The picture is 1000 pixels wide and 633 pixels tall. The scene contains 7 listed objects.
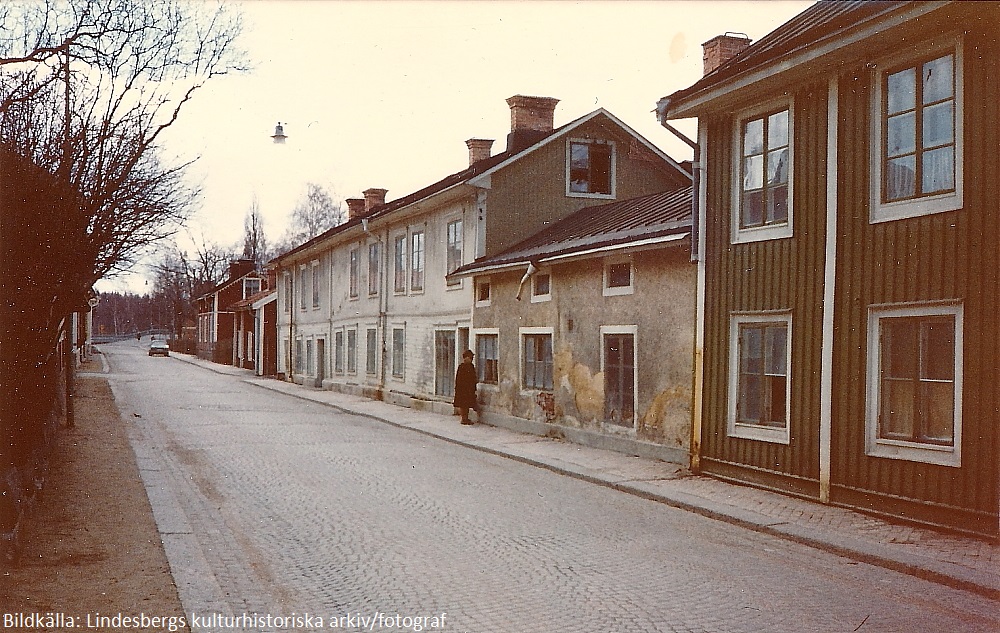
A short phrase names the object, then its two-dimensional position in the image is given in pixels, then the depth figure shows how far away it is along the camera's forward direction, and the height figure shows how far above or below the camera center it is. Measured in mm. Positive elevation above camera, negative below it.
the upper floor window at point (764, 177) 11773 +2010
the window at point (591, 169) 23250 +4021
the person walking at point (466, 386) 21062 -1296
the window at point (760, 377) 11680 -555
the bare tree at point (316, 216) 61656 +7223
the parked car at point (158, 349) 73750 -2041
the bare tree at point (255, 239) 77194 +7155
